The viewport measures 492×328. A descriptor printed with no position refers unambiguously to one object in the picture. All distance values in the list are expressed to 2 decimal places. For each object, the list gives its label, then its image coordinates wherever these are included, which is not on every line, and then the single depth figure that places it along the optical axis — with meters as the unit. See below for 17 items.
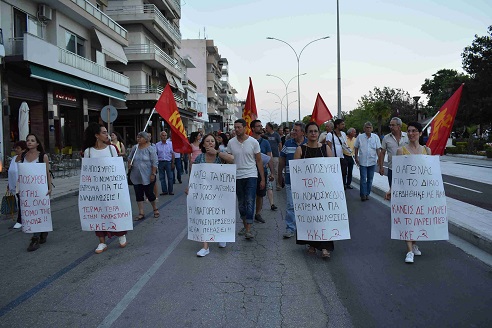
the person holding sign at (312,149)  5.96
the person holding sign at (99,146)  6.38
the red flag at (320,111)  11.89
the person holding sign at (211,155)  6.34
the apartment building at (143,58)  36.69
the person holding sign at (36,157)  6.66
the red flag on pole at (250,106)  11.73
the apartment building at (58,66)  18.30
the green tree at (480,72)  37.47
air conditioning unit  20.42
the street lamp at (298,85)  43.28
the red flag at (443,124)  6.86
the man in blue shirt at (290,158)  6.88
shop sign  22.47
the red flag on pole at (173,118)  7.97
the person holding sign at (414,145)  6.00
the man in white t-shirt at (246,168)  6.70
